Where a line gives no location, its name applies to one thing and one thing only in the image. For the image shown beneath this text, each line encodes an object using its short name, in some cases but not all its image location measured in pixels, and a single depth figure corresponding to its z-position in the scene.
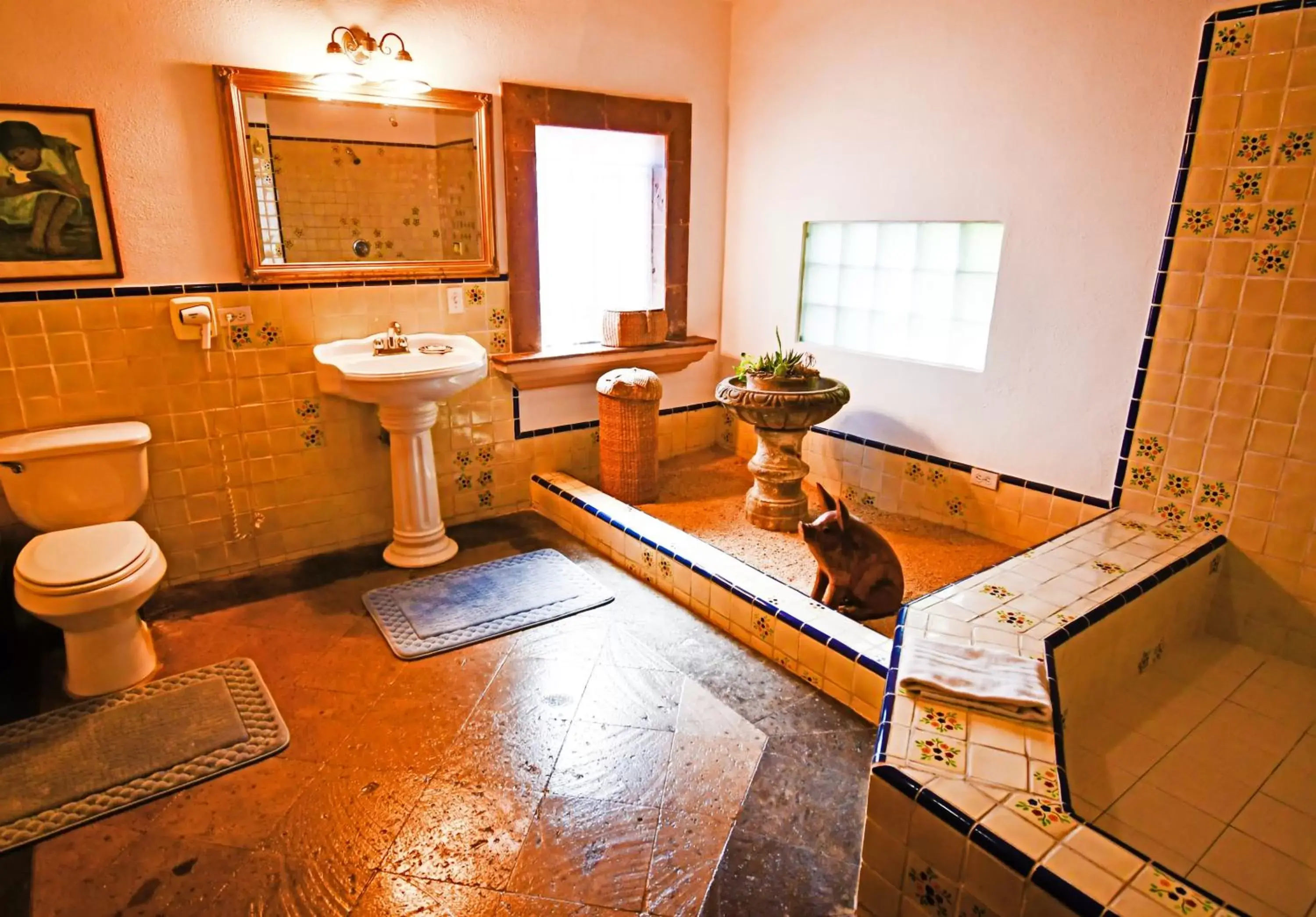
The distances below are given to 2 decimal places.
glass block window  3.44
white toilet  2.29
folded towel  1.75
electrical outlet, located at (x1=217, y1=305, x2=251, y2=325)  3.08
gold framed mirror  3.03
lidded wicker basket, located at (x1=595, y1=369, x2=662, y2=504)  3.82
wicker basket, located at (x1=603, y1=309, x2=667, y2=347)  4.09
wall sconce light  3.06
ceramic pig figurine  2.64
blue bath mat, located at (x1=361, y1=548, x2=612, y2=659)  2.82
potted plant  3.54
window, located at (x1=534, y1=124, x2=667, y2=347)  4.11
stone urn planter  3.46
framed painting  2.60
